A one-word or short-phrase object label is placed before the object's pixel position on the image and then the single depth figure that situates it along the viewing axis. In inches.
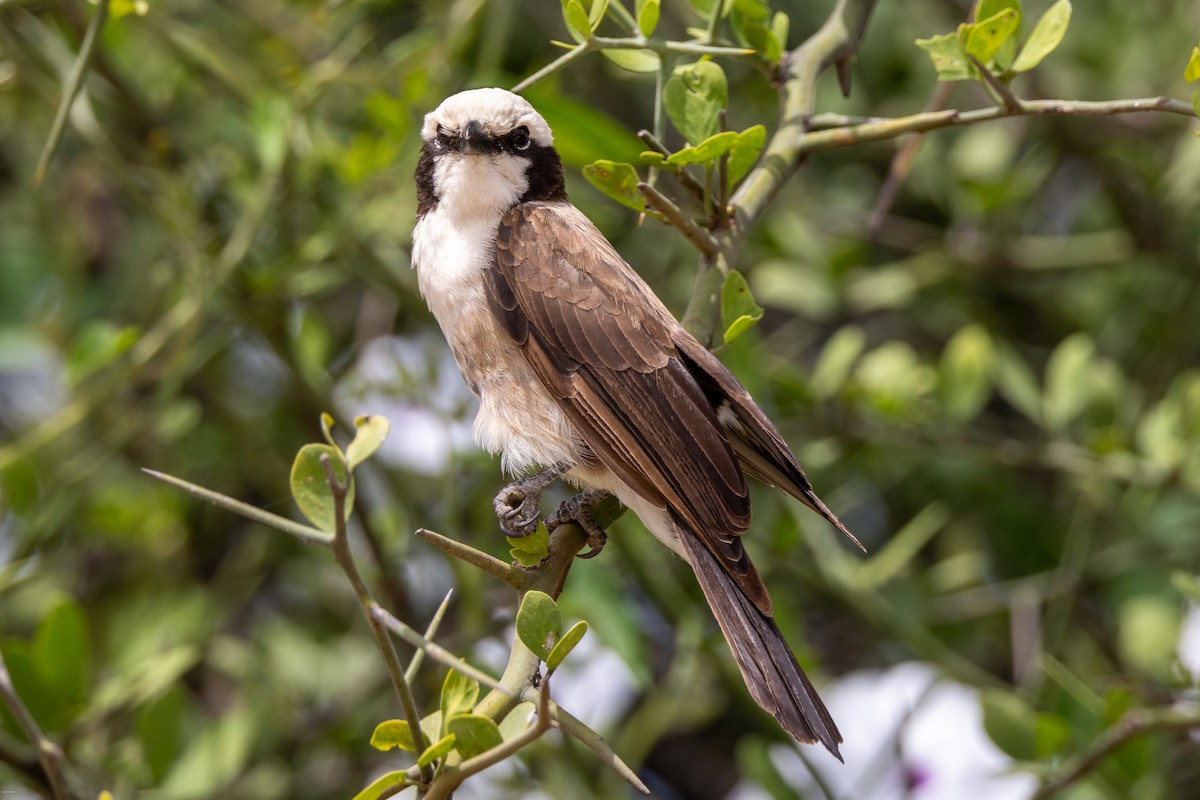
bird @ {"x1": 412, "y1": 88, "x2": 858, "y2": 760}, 203.3
